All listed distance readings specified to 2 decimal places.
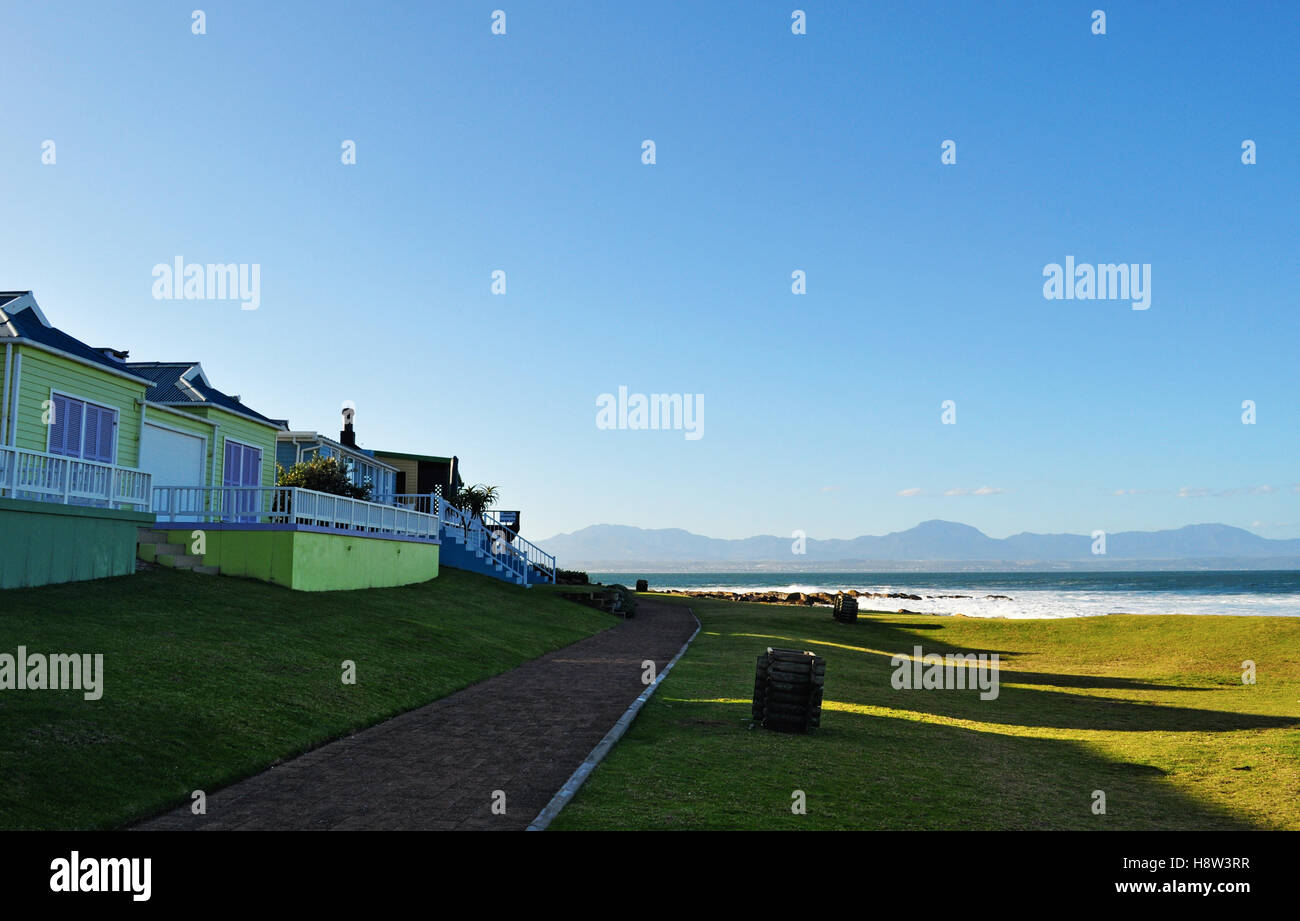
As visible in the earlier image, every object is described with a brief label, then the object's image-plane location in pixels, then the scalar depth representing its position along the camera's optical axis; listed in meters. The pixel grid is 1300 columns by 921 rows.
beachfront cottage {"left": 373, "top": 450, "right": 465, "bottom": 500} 54.84
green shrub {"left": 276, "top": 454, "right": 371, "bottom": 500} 37.47
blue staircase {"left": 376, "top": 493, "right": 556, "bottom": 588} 39.66
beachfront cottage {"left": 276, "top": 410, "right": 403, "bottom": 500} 42.62
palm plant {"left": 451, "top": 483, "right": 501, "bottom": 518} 50.81
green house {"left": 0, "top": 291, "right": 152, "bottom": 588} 17.41
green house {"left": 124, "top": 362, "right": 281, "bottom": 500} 28.03
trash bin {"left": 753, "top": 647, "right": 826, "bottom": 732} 13.34
